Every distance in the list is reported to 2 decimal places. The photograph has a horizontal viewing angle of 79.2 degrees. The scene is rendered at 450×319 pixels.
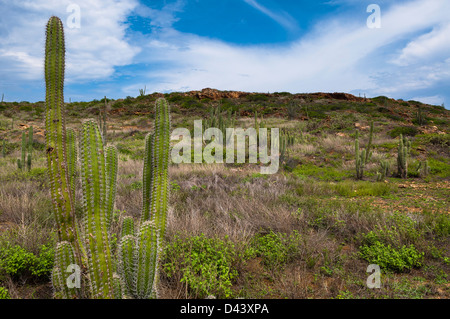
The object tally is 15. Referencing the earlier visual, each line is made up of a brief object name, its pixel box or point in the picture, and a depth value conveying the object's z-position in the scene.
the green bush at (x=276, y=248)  3.71
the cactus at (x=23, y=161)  9.15
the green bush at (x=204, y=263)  3.04
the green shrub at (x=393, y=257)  3.65
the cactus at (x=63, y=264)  2.46
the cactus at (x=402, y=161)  10.23
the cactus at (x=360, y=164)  9.98
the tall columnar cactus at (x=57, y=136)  2.57
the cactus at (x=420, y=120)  24.83
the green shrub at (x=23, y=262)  3.17
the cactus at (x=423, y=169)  10.34
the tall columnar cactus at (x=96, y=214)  2.18
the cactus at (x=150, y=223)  2.37
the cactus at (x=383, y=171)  9.72
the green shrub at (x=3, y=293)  2.65
